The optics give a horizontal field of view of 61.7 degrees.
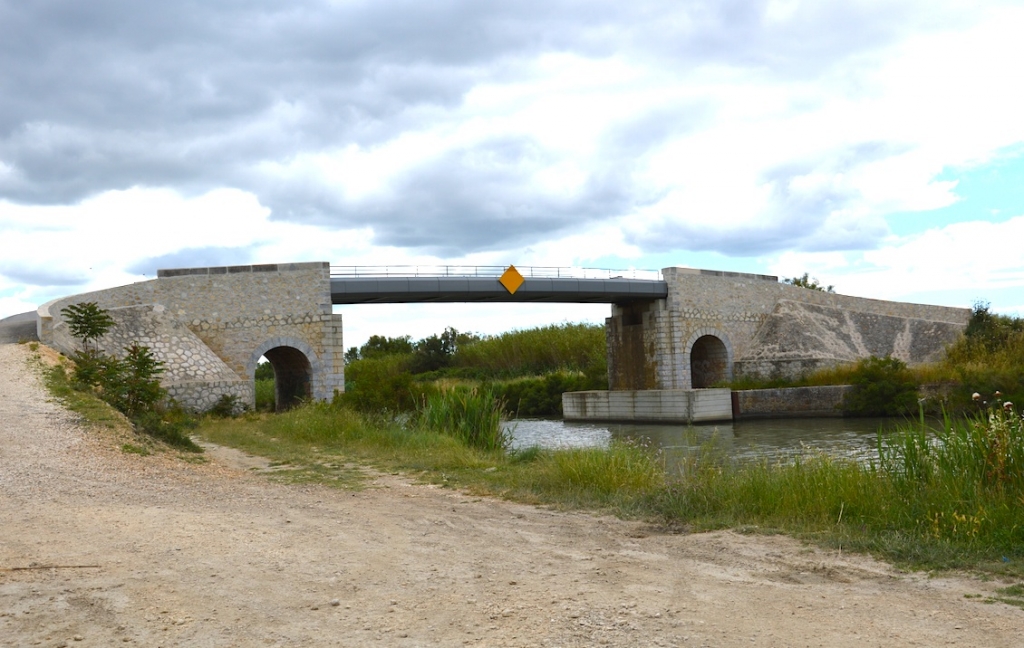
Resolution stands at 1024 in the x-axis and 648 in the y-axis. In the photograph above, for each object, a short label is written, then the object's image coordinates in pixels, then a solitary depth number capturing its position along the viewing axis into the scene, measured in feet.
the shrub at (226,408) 79.71
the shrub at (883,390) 92.02
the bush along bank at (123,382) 52.60
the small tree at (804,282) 188.65
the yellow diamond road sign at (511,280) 100.58
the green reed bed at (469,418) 49.01
